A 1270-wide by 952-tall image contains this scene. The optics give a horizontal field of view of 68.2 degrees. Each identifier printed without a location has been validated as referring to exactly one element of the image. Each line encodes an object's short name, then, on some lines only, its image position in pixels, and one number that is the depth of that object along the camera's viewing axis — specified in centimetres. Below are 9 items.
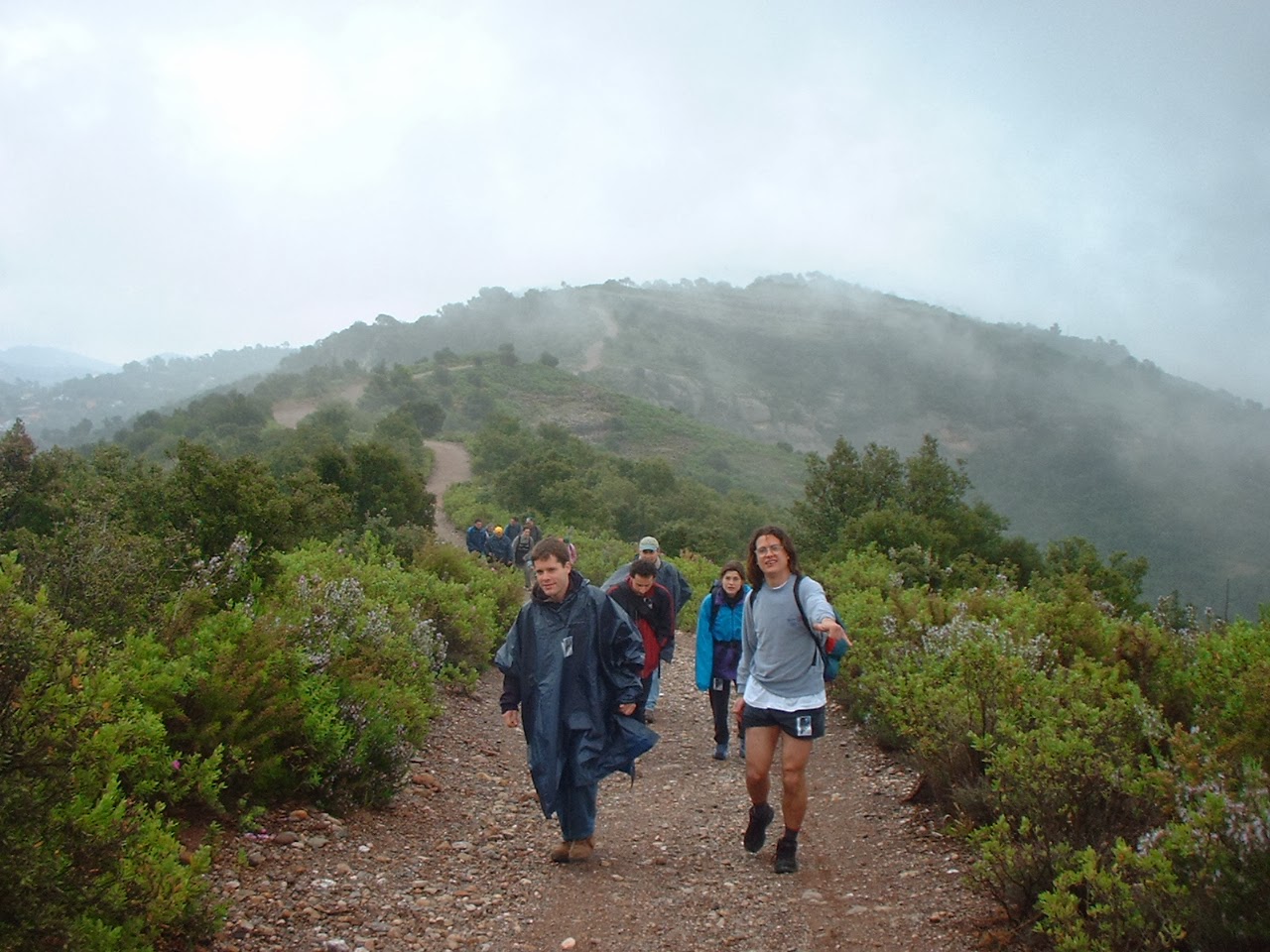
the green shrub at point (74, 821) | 266
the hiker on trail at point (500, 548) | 2184
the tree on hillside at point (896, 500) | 2525
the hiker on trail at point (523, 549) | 1961
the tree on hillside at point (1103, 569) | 1977
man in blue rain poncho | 483
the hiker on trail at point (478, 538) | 2197
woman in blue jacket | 758
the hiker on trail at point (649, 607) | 769
